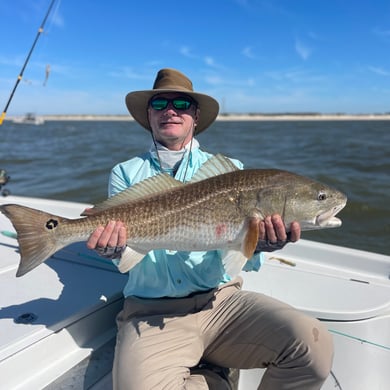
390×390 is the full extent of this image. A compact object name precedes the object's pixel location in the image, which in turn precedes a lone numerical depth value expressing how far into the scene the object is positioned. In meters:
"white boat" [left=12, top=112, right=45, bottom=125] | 103.56
